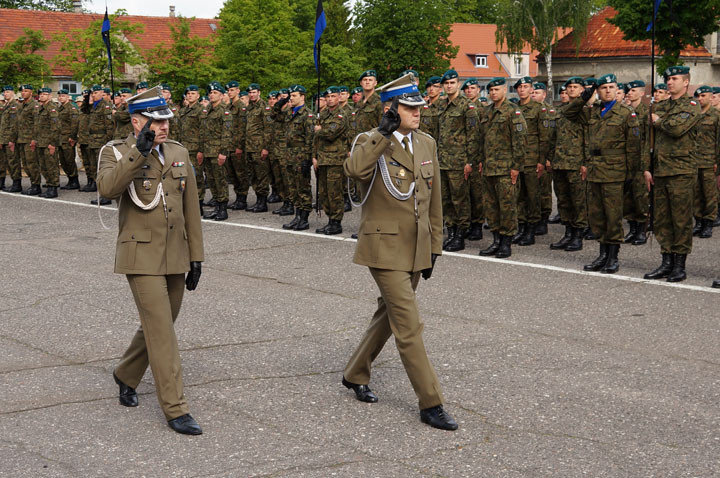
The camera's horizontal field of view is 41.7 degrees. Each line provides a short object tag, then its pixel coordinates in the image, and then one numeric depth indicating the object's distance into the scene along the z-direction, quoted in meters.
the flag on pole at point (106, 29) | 19.61
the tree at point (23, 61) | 32.78
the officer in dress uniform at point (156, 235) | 5.56
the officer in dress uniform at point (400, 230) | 5.59
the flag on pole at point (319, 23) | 14.49
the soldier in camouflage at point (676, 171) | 10.03
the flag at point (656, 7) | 10.42
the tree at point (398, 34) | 67.12
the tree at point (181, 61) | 37.31
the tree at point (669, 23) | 37.38
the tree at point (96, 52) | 34.28
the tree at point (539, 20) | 63.25
